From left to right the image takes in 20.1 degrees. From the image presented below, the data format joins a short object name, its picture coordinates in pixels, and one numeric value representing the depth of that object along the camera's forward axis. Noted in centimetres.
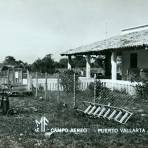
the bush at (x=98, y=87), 2066
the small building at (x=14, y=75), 2942
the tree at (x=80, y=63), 6332
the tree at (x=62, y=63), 7120
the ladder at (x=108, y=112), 1216
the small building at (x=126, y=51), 2366
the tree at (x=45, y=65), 6059
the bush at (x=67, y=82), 2402
